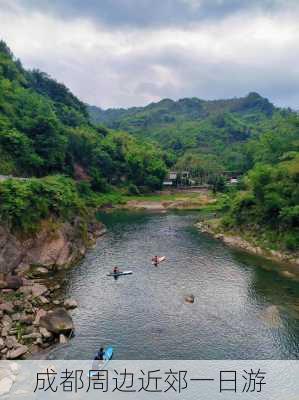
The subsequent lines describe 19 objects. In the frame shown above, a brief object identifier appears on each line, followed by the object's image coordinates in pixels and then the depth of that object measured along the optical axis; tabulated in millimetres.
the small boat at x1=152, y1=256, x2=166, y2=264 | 42575
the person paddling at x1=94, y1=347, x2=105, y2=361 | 22266
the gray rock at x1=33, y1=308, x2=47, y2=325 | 26500
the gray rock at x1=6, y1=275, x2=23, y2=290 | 31112
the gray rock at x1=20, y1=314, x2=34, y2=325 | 26473
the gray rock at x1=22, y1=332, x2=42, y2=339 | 24750
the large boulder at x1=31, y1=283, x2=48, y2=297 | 31033
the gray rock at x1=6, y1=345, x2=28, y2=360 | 22469
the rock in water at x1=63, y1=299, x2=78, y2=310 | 30086
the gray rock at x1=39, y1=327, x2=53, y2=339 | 25062
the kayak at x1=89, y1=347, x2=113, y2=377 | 21391
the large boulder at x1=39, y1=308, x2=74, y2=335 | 25578
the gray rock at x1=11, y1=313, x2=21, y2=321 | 26752
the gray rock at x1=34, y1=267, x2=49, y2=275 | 36500
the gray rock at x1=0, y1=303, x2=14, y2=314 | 27422
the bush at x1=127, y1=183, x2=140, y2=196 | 93812
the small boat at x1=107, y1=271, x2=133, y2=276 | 37762
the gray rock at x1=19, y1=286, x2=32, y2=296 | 30697
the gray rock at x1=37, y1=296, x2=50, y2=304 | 30359
